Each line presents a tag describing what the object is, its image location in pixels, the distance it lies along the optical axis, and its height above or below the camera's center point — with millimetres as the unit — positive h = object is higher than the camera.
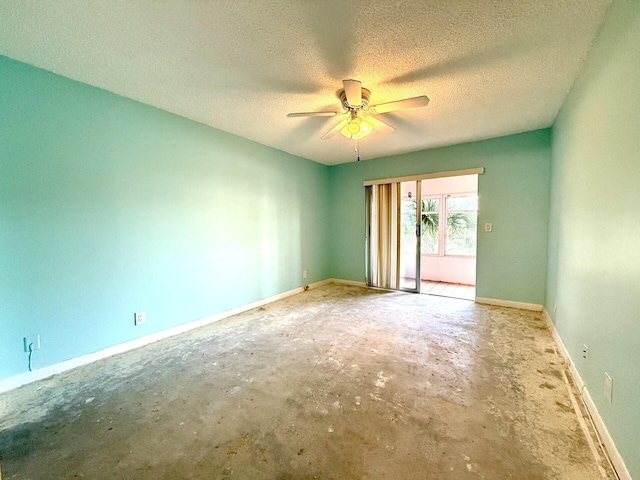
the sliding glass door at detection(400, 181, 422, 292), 4371 -109
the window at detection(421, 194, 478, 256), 5313 +42
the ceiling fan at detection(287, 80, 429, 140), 2010 +1061
